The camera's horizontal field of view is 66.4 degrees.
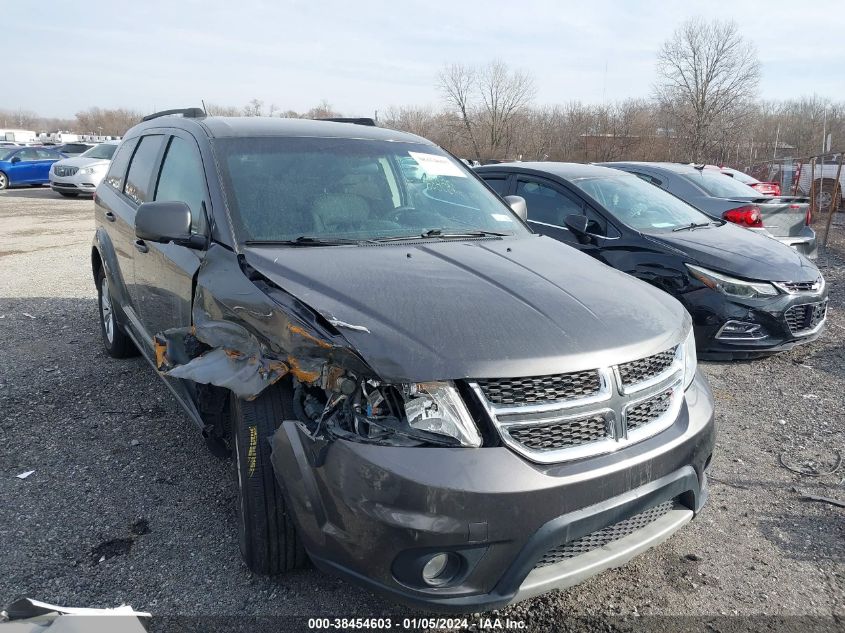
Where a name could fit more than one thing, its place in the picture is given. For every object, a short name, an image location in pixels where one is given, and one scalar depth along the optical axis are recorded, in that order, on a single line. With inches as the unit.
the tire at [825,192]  740.4
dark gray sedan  311.3
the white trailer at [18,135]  2554.9
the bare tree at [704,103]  1728.6
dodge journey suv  78.7
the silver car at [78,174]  749.3
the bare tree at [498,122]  1999.3
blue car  897.6
